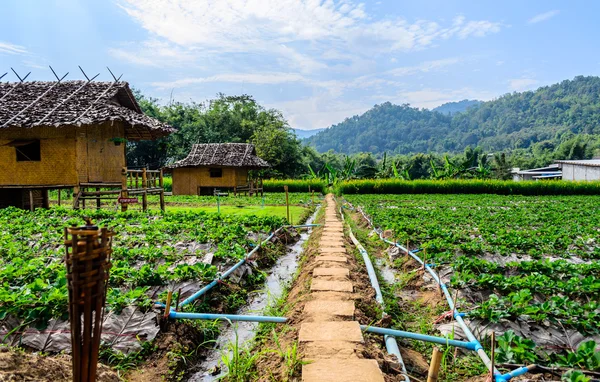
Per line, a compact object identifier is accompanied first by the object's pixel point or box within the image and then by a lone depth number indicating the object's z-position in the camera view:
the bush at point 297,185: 36.03
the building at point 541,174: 50.26
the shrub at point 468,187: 32.09
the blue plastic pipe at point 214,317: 4.25
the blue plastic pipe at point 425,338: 3.59
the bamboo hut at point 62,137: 15.04
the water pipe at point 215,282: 4.86
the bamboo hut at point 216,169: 31.06
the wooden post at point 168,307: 4.21
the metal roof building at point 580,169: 39.37
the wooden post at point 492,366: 2.71
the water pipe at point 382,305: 3.53
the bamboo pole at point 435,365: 2.45
